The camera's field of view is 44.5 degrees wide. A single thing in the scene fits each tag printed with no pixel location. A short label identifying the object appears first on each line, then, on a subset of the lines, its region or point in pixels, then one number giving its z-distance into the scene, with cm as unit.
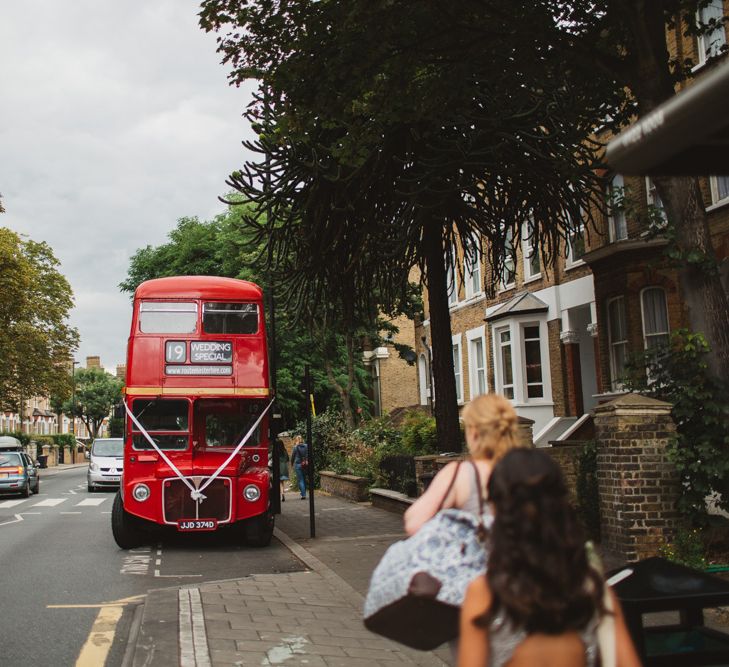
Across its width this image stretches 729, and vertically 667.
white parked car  3241
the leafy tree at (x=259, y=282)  3538
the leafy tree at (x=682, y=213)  931
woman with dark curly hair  268
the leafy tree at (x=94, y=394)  10194
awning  244
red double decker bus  1415
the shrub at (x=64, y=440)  8499
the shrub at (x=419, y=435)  2192
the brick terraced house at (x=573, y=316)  1944
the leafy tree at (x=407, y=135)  1057
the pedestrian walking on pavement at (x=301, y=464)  2512
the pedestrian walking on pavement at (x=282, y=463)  2262
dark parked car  2947
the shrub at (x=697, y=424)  937
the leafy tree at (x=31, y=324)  3975
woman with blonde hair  346
